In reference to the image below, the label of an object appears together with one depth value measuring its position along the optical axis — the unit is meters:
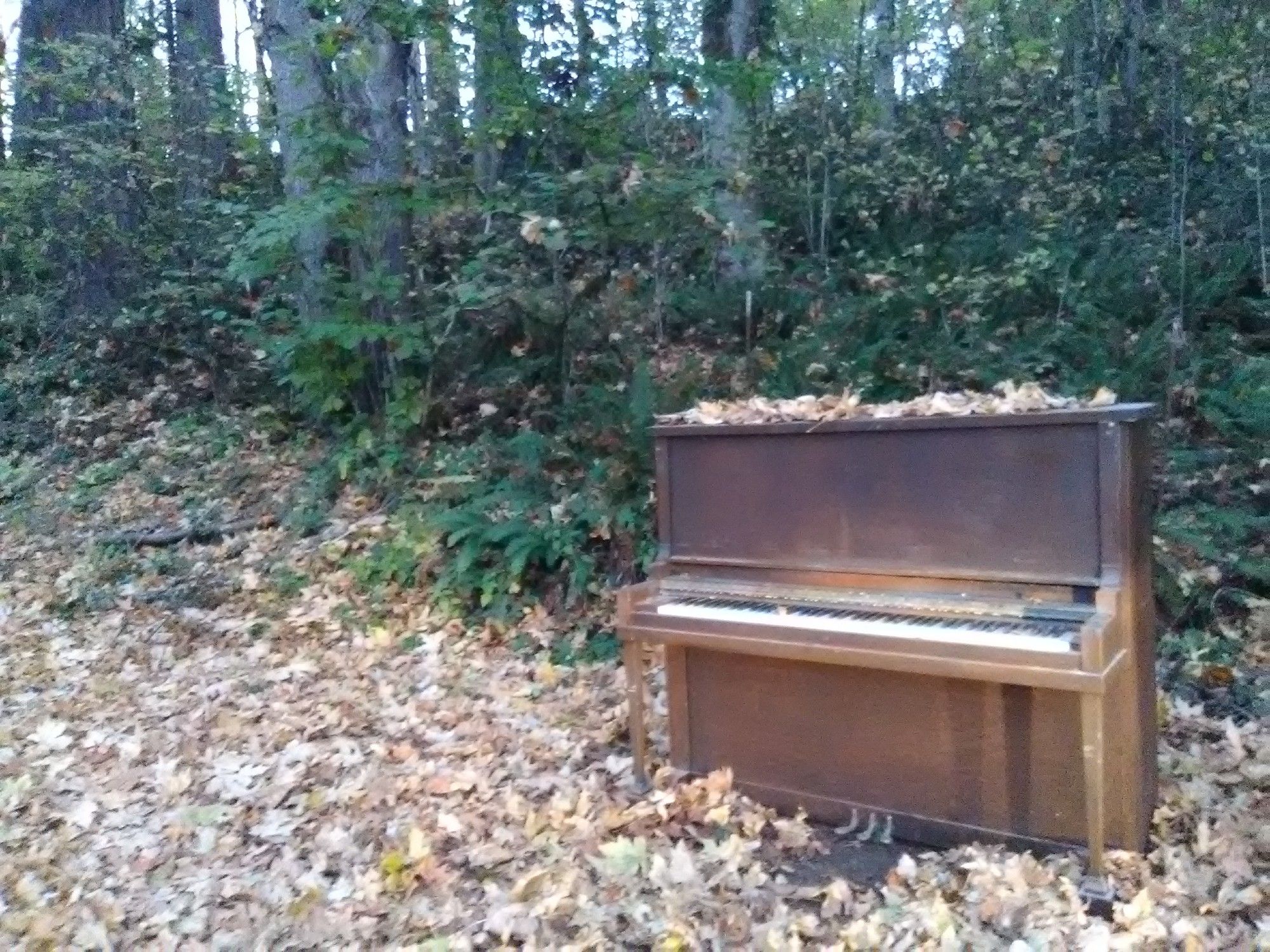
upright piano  3.48
